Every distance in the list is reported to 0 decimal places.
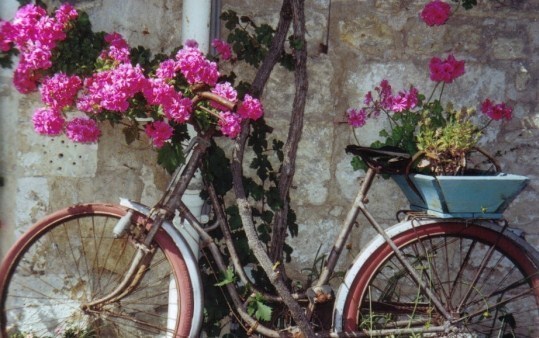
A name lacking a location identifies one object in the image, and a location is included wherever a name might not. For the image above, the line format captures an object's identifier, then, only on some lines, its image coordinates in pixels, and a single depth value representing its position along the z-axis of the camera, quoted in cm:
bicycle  250
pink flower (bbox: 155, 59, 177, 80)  246
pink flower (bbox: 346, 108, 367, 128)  315
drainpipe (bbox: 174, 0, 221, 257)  298
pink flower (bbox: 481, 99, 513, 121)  312
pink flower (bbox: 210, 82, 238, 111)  248
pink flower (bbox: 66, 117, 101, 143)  261
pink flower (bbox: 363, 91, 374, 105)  315
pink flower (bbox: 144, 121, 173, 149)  244
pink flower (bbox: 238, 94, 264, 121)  253
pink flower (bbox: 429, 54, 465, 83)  306
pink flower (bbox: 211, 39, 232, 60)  298
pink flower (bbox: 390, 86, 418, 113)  308
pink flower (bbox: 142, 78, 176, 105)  236
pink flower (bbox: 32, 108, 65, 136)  251
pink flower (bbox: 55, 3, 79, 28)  269
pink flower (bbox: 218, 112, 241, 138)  246
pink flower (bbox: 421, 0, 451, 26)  306
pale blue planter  244
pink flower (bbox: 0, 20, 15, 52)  253
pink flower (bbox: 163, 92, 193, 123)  237
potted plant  247
